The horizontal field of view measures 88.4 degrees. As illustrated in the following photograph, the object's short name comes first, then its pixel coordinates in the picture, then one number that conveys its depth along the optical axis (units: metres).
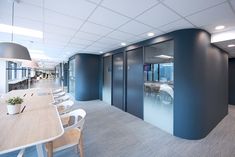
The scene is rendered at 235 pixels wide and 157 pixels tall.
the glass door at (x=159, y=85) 3.17
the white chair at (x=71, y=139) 1.72
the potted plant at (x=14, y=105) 2.06
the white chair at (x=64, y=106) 2.86
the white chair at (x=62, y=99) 3.64
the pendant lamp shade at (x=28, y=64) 4.38
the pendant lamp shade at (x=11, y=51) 2.06
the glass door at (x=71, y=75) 8.00
